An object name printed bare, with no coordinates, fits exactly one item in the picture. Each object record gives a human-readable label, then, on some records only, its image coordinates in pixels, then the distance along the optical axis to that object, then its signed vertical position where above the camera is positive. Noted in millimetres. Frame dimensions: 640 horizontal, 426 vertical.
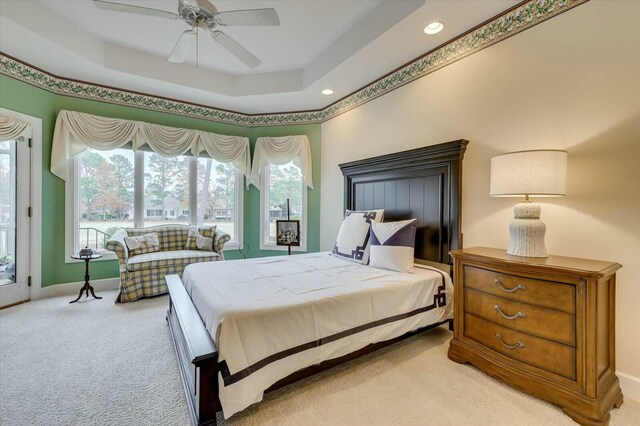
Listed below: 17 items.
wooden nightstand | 1469 -684
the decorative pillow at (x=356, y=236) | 2808 -254
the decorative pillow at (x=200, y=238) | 4105 -407
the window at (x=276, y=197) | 4676 +252
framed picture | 4406 -322
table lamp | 1724 +193
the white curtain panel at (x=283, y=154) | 4434 +950
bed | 1395 -592
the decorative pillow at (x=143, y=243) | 3629 -447
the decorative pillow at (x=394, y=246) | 2428 -302
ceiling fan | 2039 +1498
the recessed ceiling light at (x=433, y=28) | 2379 +1626
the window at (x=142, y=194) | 3773 +254
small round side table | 3268 -817
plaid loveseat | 3314 -627
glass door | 3123 -123
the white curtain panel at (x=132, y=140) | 3479 +1022
